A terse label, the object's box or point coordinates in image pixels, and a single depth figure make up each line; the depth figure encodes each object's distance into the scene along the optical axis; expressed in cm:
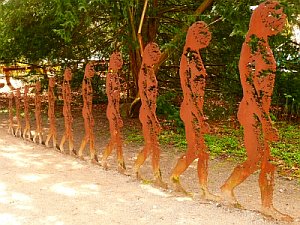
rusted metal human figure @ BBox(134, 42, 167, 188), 475
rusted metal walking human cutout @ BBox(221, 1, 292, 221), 366
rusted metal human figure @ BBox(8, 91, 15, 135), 856
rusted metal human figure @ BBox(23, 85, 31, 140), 767
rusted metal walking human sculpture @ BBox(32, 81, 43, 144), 723
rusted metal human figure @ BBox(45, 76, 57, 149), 688
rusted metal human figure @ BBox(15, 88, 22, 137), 820
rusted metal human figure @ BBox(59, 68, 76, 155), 631
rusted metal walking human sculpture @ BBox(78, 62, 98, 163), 584
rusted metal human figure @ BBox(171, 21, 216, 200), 424
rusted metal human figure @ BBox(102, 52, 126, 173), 527
